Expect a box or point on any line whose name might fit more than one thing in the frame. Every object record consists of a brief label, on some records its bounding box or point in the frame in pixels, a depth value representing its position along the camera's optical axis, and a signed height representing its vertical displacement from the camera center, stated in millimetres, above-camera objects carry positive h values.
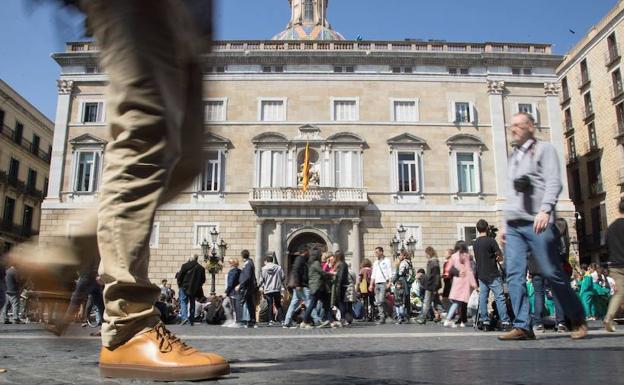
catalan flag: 24525 +4898
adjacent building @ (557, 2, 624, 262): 28953 +8828
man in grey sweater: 3902 +430
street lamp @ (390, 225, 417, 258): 23547 +1561
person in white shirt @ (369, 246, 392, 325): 12391 -17
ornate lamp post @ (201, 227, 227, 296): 20875 +1075
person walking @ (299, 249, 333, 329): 9680 -124
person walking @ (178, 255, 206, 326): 11547 -41
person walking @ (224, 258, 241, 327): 10969 -146
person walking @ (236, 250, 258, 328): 10594 -260
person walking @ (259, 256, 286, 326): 11500 -106
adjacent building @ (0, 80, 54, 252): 30484 +6957
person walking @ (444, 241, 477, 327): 8852 -11
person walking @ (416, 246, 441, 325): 10922 -98
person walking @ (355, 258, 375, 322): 13750 -257
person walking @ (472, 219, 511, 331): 7234 +75
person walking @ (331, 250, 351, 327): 11211 -122
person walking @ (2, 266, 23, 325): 10414 -563
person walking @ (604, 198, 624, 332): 6520 +256
